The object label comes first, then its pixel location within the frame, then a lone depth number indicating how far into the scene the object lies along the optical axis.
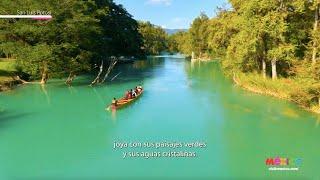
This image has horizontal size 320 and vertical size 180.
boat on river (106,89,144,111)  18.52
